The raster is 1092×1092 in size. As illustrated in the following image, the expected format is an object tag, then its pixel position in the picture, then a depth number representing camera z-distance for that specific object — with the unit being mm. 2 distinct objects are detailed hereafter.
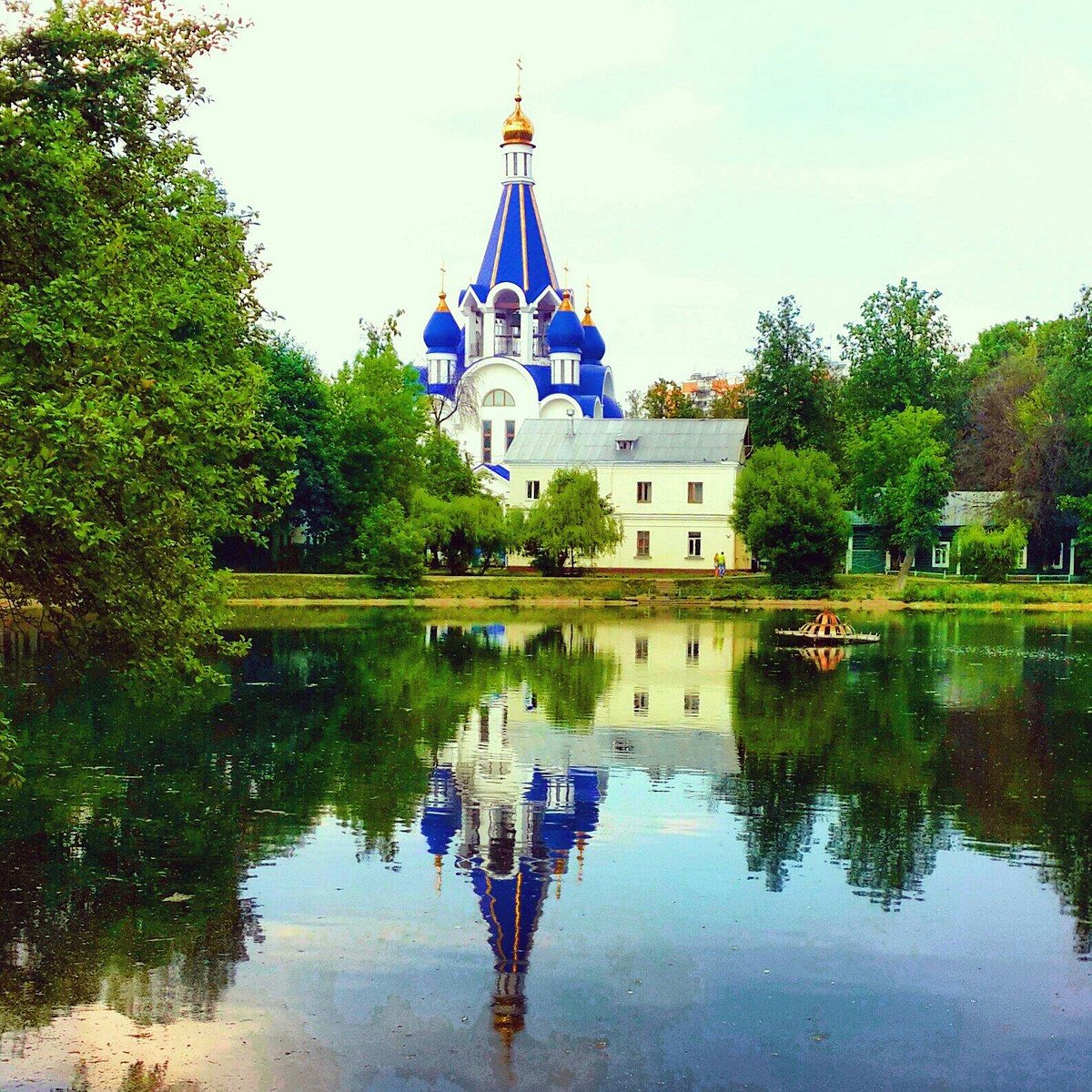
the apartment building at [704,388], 100500
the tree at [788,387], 67625
